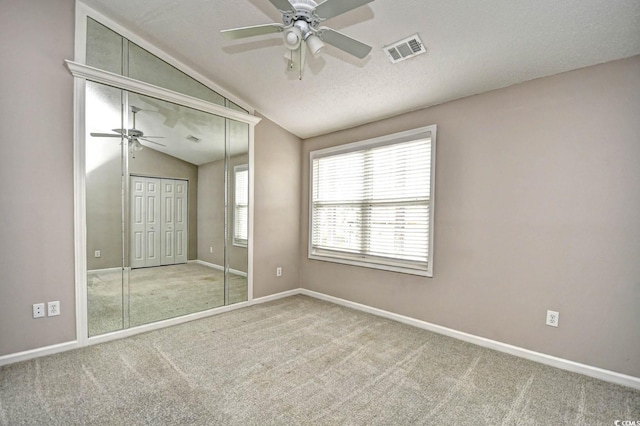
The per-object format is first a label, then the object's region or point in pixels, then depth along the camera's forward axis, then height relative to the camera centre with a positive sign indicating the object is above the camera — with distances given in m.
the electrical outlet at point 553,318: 2.49 -0.93
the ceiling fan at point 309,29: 1.69 +1.15
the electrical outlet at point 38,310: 2.54 -0.94
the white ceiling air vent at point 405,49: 2.40 +1.36
